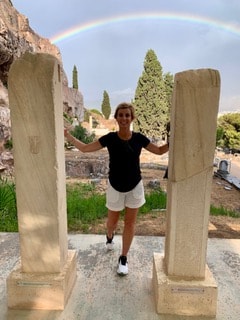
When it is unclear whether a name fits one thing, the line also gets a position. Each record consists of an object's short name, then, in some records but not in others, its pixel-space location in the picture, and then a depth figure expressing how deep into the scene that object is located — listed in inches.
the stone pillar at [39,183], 68.5
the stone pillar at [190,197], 68.0
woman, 84.7
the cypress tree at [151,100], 802.2
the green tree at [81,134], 595.5
